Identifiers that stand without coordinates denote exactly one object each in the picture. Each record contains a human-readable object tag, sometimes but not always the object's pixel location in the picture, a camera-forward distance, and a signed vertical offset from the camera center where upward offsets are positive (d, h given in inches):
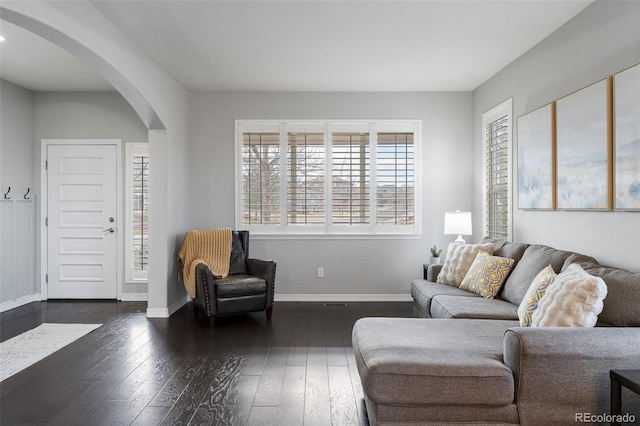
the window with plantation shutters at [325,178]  207.9 +17.8
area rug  123.3 -44.9
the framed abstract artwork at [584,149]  108.7 +18.2
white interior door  209.5 -3.0
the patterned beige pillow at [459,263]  154.0 -18.9
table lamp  179.6 -4.7
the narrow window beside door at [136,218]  208.2 -2.5
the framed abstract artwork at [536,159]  134.2 +18.7
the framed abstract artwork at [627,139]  97.7 +18.1
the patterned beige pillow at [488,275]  135.7 -20.9
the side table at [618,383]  71.2 -30.0
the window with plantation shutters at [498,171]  167.0 +18.0
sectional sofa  76.5 -31.2
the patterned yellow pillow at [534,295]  98.0 -20.2
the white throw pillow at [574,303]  82.5 -18.5
